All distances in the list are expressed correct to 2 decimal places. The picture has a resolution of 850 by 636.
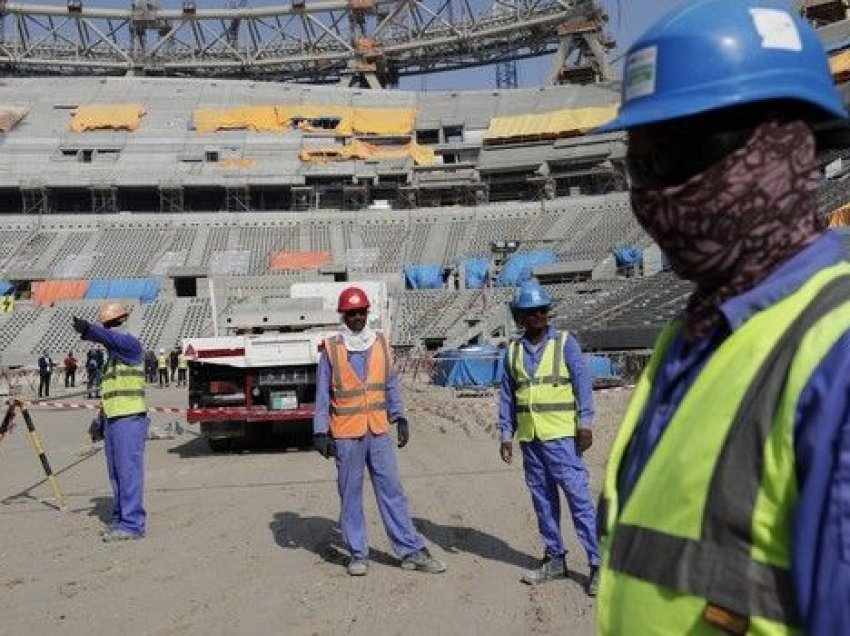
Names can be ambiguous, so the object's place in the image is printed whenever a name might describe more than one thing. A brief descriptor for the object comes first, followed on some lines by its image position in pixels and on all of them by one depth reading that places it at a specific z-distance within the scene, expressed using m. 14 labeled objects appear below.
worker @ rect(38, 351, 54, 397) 25.12
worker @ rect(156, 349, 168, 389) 29.55
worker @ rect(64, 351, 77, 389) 27.97
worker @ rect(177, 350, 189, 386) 28.65
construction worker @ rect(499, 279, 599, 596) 5.59
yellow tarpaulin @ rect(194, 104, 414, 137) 53.72
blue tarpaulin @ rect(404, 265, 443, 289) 39.91
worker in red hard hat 6.07
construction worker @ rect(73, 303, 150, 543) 7.21
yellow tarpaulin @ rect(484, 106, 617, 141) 51.34
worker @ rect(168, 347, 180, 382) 30.06
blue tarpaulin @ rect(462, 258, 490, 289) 39.25
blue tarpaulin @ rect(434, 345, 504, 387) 19.70
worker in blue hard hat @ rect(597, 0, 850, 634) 1.16
